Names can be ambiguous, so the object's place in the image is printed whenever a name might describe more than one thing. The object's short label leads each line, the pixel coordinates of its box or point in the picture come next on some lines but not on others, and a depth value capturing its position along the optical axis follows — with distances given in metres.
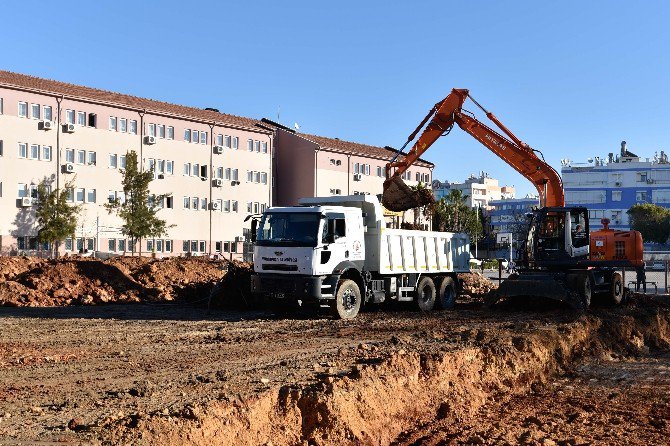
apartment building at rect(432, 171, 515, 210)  180.62
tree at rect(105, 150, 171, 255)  52.03
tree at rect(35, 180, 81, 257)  48.66
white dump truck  19.80
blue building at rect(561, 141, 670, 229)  106.06
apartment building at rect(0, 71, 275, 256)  50.12
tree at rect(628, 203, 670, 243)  95.62
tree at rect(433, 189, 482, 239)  76.31
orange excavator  22.25
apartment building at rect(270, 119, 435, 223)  67.56
